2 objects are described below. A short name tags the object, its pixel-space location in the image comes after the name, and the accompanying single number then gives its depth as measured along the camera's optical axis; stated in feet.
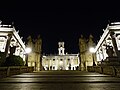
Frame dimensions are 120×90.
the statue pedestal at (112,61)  30.70
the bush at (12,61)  31.33
